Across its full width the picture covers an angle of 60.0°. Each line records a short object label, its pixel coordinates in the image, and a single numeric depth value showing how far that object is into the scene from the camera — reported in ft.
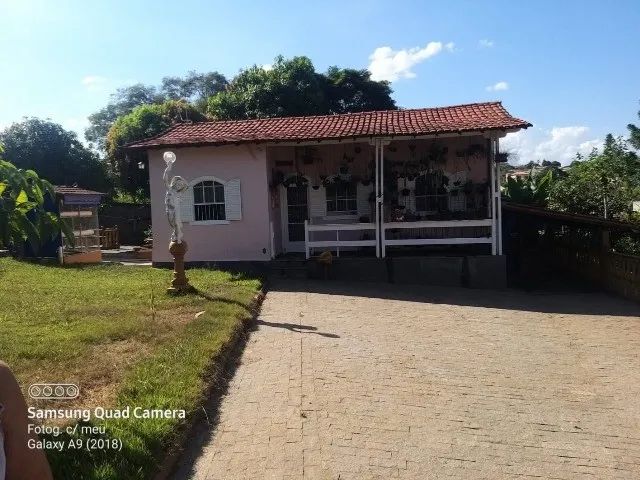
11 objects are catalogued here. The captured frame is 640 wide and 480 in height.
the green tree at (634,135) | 30.37
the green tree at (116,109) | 153.48
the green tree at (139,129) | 87.66
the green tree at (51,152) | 82.38
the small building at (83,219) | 51.49
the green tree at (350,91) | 99.19
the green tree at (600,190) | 52.49
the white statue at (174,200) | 30.58
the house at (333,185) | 40.57
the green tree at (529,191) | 56.13
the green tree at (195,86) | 158.30
